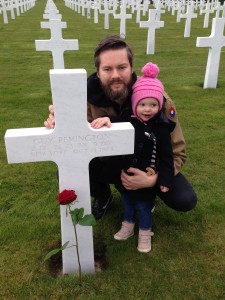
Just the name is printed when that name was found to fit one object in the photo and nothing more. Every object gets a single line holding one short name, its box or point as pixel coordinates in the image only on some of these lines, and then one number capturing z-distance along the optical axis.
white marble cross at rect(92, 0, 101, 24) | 17.36
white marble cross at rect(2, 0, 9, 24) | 17.53
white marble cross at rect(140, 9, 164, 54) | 8.50
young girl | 1.91
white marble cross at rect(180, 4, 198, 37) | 12.41
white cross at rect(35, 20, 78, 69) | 5.62
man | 1.90
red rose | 1.61
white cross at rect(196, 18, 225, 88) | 5.50
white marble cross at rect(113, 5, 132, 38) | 11.37
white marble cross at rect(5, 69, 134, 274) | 1.47
